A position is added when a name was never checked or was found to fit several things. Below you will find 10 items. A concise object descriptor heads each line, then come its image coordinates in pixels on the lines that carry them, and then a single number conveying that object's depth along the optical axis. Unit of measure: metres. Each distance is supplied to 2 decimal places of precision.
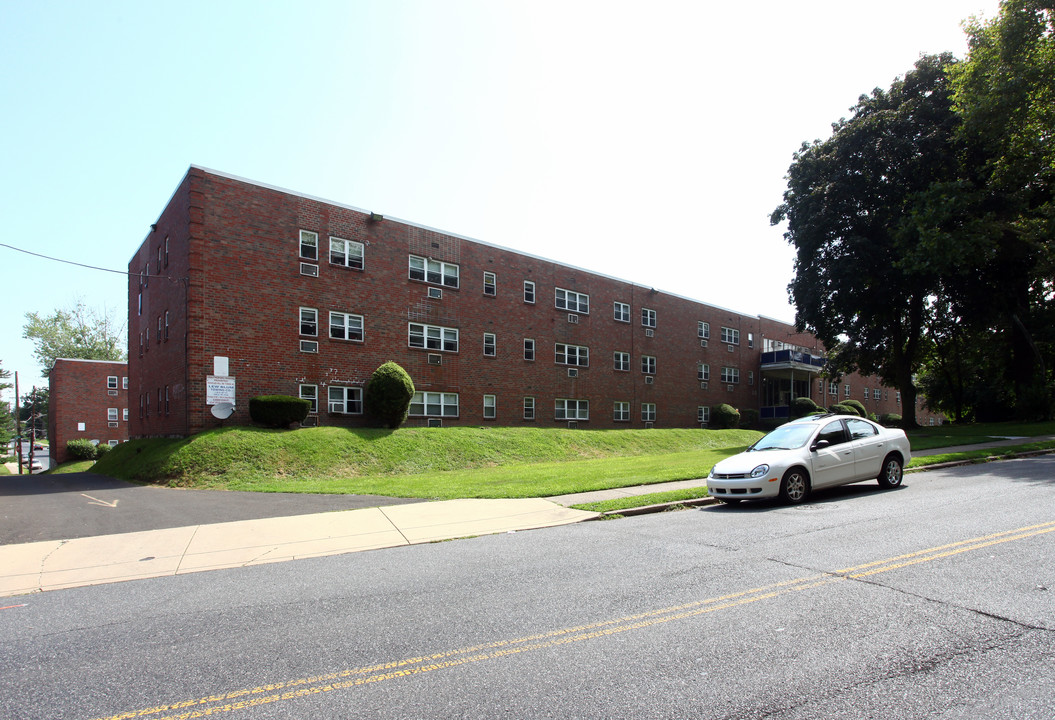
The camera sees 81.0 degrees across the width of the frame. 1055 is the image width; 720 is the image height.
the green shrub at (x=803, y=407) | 44.72
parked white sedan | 10.30
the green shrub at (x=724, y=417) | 40.88
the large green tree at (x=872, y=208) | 28.19
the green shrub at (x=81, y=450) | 44.03
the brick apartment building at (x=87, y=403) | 45.94
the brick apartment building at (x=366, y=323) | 21.72
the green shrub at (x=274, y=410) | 21.19
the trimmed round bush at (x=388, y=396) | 23.78
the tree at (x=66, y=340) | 64.56
